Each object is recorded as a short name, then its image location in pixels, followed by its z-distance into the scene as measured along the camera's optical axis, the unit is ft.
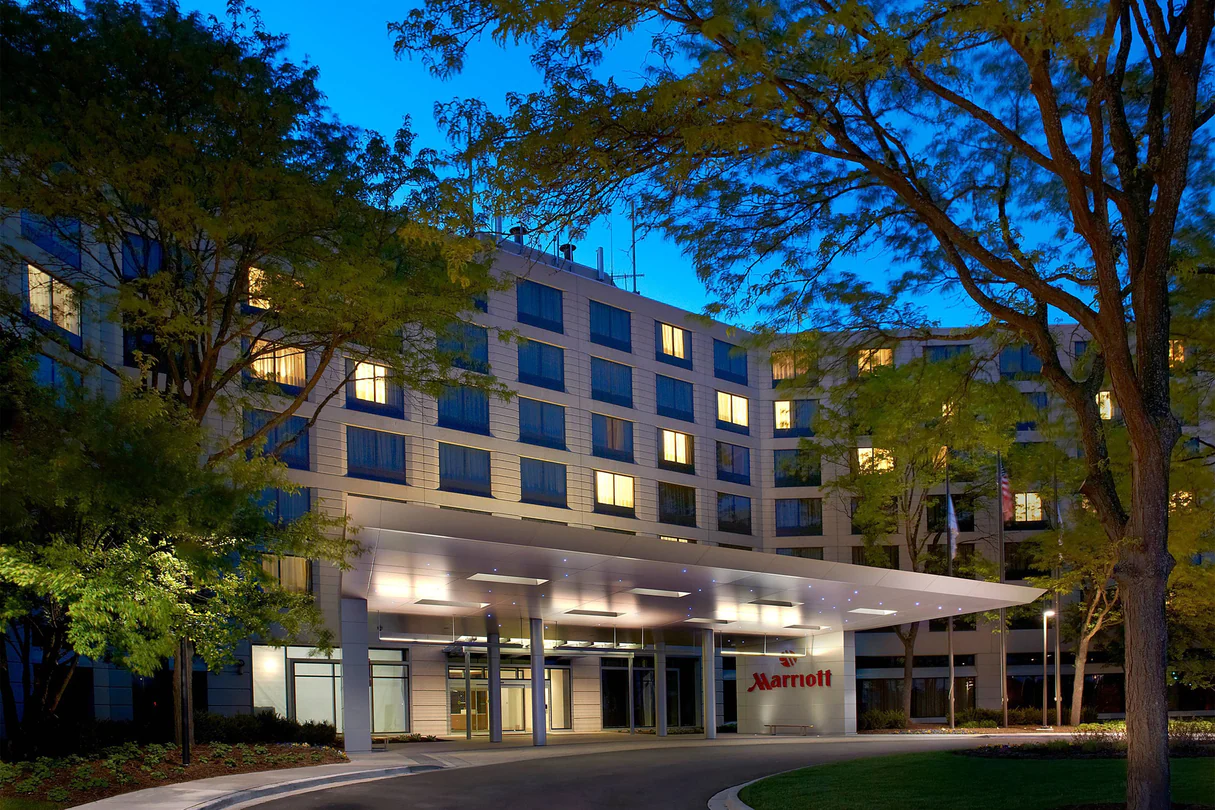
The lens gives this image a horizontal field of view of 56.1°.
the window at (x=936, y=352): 191.52
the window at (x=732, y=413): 199.62
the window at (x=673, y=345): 186.50
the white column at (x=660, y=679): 149.59
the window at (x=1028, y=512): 209.56
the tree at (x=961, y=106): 37.78
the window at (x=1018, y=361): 215.72
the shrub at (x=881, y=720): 163.02
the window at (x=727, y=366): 198.59
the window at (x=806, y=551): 211.00
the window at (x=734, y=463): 198.18
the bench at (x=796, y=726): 155.63
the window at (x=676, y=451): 184.96
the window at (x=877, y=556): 190.60
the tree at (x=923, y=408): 56.49
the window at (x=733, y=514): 197.36
